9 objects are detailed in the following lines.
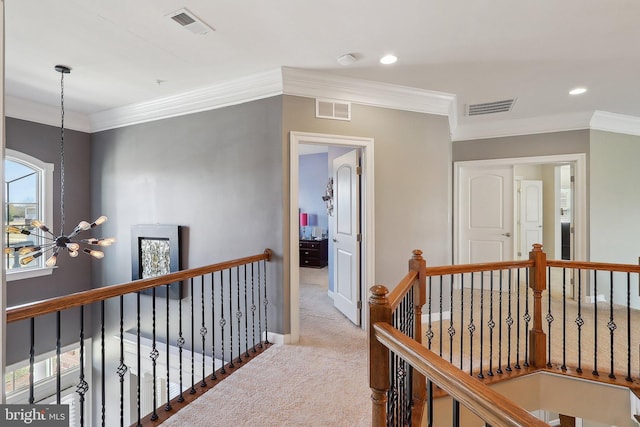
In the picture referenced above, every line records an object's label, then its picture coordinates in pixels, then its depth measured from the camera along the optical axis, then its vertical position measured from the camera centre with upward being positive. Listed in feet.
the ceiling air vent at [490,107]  13.00 +4.55
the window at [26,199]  13.29 +0.62
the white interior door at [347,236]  11.89 -0.97
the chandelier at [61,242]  9.50 -0.97
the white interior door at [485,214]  15.96 -0.06
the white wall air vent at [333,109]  10.84 +3.63
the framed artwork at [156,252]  12.69 -1.66
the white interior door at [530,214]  20.06 -0.08
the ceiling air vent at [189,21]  7.29 +4.65
